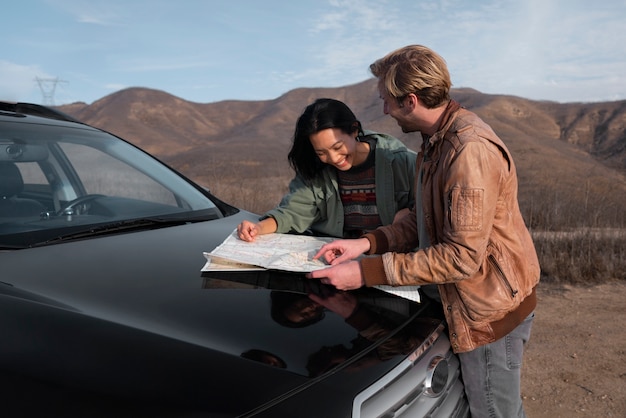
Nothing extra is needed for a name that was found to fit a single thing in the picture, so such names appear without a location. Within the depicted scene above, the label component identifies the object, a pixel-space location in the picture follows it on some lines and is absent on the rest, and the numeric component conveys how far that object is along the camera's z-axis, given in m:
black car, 1.11
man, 1.53
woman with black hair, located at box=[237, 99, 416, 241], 2.44
